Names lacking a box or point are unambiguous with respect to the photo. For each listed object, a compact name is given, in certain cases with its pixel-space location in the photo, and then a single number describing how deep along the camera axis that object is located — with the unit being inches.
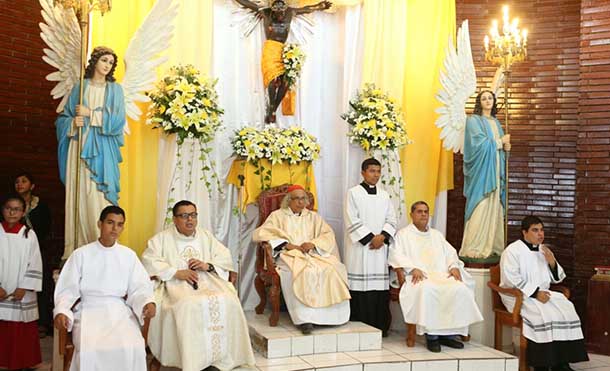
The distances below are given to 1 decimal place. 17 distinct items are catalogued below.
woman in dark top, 282.4
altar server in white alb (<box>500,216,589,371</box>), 254.5
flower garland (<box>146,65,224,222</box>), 259.1
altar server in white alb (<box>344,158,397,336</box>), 278.5
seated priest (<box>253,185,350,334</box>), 250.2
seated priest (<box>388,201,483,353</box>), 256.7
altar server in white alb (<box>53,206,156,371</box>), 191.2
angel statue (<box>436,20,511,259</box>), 296.5
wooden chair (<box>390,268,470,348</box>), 263.1
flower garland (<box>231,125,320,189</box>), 295.7
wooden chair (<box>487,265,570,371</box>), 258.7
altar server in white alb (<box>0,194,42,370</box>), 237.6
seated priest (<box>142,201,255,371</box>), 214.2
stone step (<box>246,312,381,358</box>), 241.0
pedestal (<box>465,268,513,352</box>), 288.0
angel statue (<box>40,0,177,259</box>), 241.1
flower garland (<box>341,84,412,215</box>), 296.2
